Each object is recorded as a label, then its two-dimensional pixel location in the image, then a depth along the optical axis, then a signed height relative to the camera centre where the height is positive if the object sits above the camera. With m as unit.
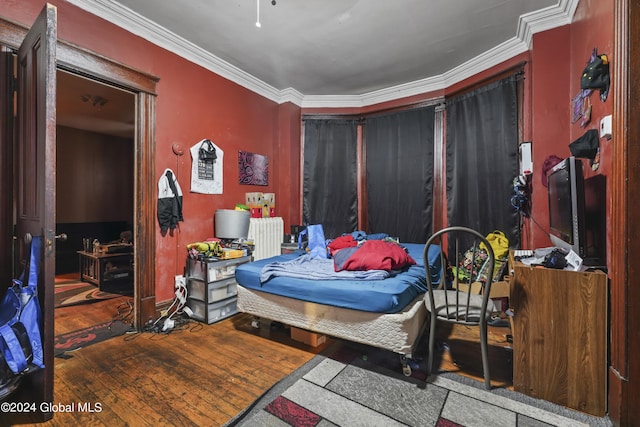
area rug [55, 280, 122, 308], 3.48 -1.09
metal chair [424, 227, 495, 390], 1.72 -0.63
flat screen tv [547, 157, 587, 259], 1.68 +0.05
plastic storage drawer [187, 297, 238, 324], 2.82 -1.00
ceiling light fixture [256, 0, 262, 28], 2.42 +1.75
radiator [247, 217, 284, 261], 3.62 -0.31
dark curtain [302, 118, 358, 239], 4.55 +0.58
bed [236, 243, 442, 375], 1.85 -0.67
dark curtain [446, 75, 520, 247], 3.16 +0.66
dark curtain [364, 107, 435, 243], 4.04 +0.59
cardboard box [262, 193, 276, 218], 3.99 +0.10
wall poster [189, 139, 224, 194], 3.16 +0.51
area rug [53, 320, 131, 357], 2.34 -1.11
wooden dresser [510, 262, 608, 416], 1.55 -0.70
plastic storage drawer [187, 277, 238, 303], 2.83 -0.80
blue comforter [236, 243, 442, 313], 1.86 -0.55
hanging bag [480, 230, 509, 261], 2.99 -0.33
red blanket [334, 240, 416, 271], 2.27 -0.37
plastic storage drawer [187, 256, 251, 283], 2.83 -0.58
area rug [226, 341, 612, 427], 1.51 -1.10
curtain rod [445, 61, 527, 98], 3.05 +1.57
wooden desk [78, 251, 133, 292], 4.09 -0.88
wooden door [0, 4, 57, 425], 1.56 +0.17
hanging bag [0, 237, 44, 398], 1.46 -0.64
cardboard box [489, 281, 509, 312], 2.63 -0.73
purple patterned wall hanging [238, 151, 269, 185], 3.78 +0.61
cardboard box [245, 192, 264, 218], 3.79 +0.11
